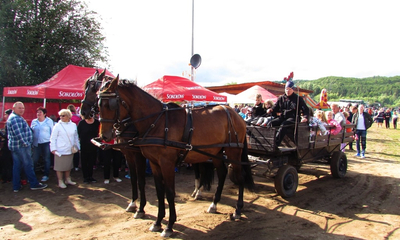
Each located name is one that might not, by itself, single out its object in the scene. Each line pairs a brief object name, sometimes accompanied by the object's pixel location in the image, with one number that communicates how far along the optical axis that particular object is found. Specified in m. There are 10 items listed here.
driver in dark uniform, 5.34
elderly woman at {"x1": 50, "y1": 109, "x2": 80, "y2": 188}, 6.01
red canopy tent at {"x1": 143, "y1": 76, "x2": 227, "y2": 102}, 9.37
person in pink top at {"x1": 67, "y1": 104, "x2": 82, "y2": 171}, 7.52
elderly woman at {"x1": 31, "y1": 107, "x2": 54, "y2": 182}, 6.49
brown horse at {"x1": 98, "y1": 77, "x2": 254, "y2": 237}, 3.59
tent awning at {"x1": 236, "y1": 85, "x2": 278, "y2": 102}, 12.78
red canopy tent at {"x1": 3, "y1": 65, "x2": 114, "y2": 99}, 8.46
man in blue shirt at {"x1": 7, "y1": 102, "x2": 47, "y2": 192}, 5.61
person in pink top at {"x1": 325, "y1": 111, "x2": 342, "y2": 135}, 6.48
